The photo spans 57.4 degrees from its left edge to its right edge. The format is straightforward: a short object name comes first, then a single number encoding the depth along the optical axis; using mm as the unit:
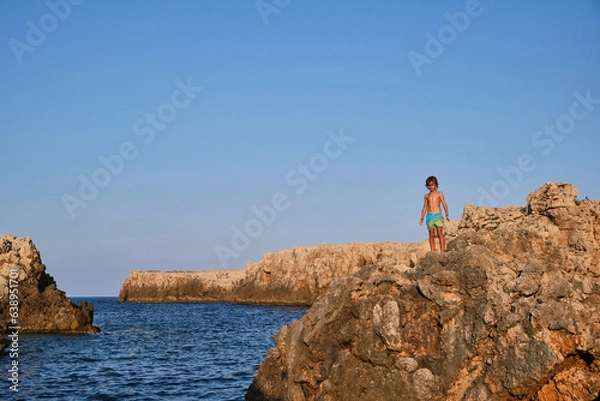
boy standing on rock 14562
